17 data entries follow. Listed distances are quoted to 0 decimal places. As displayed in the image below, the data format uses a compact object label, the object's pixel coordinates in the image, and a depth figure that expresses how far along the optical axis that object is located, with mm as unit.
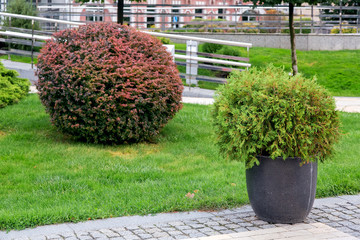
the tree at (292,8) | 17128
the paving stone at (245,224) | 5246
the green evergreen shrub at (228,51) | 18634
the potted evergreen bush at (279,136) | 5082
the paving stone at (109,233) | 4863
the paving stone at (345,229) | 5172
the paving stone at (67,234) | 4797
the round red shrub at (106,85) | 7746
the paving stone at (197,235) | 4895
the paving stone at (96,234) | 4828
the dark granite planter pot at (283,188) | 5188
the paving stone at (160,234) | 4878
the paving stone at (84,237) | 4759
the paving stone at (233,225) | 5173
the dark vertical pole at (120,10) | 16828
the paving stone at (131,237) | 4809
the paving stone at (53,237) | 4734
